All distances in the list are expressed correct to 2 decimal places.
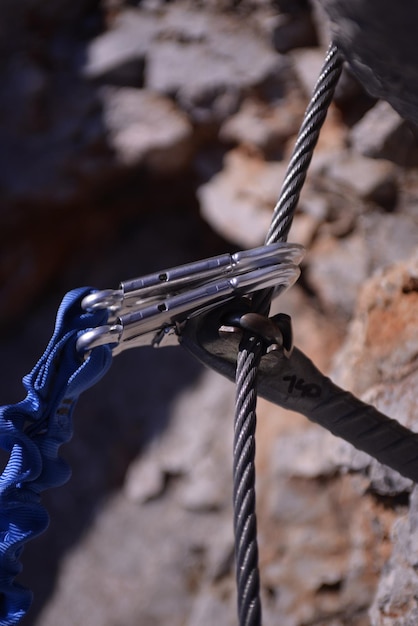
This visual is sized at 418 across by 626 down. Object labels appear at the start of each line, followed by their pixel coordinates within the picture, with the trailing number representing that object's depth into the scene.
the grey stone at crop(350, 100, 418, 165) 0.99
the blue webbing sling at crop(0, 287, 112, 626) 0.54
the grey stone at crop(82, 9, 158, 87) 1.30
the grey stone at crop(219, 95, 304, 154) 1.18
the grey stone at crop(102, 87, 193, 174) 1.27
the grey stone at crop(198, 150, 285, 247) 1.17
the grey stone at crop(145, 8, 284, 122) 1.20
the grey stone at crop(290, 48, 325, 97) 1.12
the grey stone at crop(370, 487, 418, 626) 0.71
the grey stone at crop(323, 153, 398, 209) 1.04
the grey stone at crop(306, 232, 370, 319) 1.09
